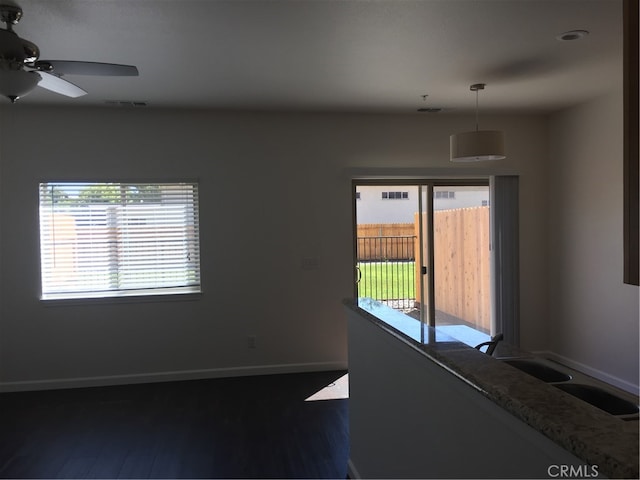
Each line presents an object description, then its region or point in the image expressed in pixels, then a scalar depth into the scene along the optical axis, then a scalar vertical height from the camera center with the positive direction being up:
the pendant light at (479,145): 3.76 +0.69
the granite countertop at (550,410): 0.85 -0.39
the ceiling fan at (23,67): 2.15 +0.87
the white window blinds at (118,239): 4.55 -0.01
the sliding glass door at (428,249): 5.16 -0.17
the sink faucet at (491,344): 2.30 -0.54
